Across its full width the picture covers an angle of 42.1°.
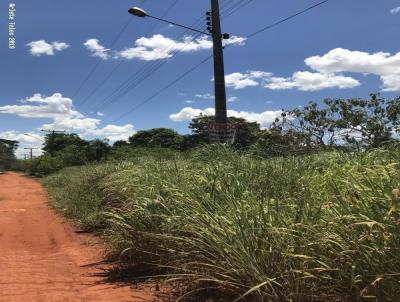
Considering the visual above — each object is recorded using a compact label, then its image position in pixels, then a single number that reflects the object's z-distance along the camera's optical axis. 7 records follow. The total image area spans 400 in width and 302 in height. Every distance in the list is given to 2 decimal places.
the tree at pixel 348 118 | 24.84
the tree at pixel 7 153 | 91.81
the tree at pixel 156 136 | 55.19
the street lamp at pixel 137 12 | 18.69
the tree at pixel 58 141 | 73.83
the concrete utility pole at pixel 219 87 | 18.14
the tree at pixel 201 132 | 39.32
